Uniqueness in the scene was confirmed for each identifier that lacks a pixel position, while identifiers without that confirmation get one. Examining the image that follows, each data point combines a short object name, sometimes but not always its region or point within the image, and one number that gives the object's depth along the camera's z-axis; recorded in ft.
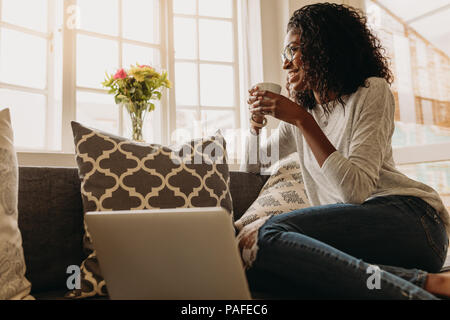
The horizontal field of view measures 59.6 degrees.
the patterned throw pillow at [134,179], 3.64
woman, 2.95
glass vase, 6.63
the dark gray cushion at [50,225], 3.64
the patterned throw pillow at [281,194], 4.58
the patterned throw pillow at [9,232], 2.84
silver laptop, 2.06
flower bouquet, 6.54
